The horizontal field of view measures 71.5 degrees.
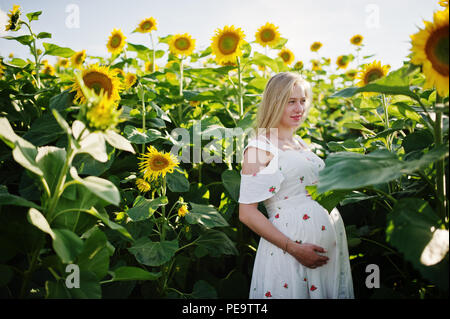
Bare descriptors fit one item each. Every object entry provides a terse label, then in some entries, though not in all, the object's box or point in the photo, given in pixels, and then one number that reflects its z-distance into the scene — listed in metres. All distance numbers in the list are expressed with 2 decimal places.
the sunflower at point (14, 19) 1.95
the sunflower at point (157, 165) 1.67
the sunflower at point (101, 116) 0.91
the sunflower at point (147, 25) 2.63
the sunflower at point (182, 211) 1.64
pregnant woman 1.46
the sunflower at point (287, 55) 3.43
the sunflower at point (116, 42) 2.62
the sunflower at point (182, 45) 2.51
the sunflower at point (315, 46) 4.47
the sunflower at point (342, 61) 4.32
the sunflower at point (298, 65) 3.32
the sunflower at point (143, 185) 1.68
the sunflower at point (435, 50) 0.94
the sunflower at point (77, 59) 2.65
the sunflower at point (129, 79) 1.94
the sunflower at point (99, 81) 1.62
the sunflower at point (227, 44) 2.20
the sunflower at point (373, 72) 2.05
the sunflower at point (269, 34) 2.55
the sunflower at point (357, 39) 4.06
